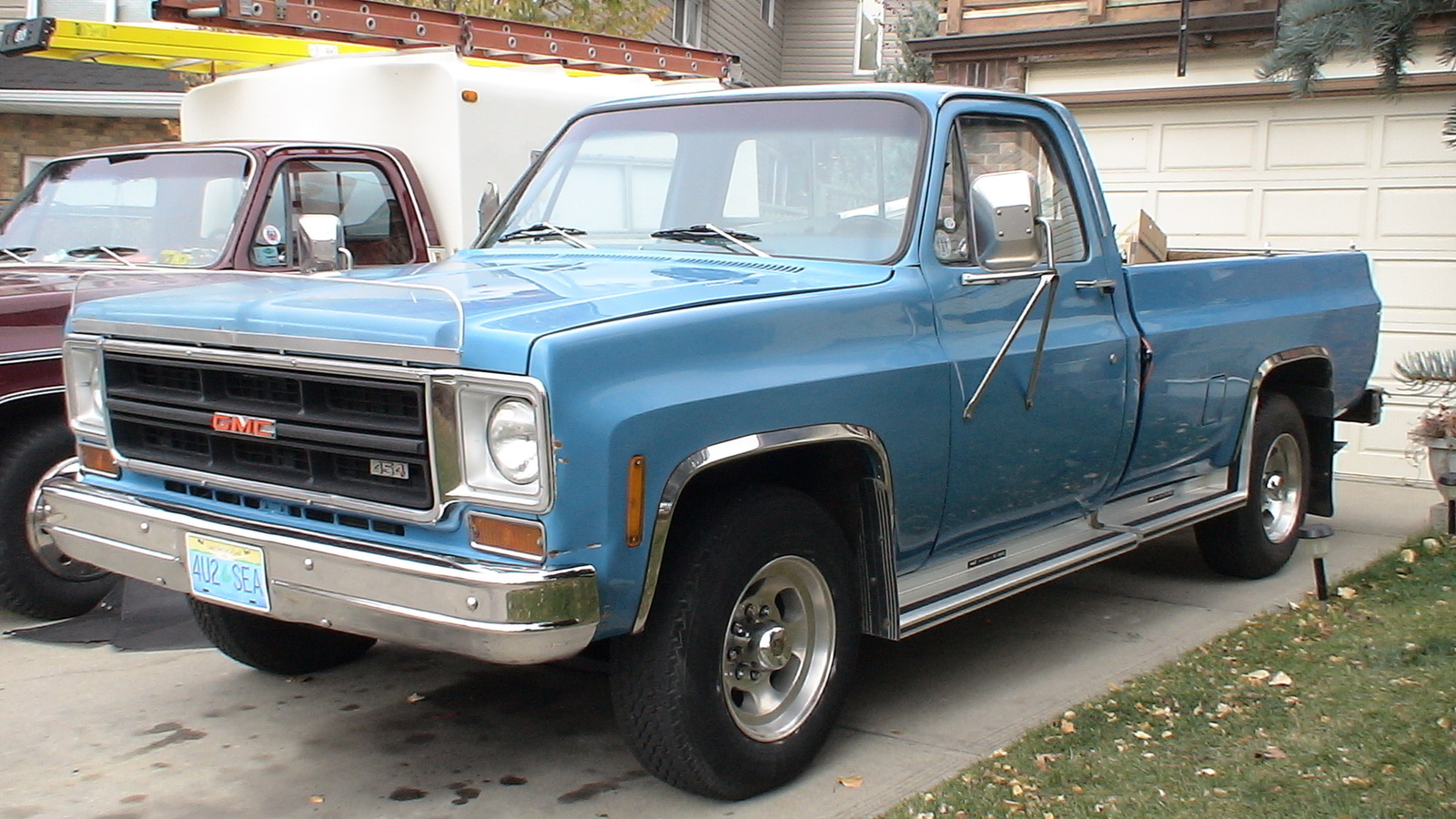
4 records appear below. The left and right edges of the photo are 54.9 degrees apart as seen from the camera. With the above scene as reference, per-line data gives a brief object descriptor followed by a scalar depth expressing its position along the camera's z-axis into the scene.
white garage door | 9.27
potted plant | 7.26
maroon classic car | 5.71
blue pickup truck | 3.46
